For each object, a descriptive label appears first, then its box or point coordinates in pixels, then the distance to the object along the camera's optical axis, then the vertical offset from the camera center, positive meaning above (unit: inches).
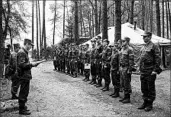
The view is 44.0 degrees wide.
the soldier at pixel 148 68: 236.1 -16.0
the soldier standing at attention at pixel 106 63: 336.2 -13.3
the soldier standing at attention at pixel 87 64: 435.5 -19.2
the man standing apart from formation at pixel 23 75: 222.1 -20.7
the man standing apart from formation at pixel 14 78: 277.7 -29.5
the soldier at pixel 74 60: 517.3 -12.2
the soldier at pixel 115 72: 306.0 -25.4
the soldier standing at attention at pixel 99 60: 370.8 -9.3
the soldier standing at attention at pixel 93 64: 390.9 -17.1
